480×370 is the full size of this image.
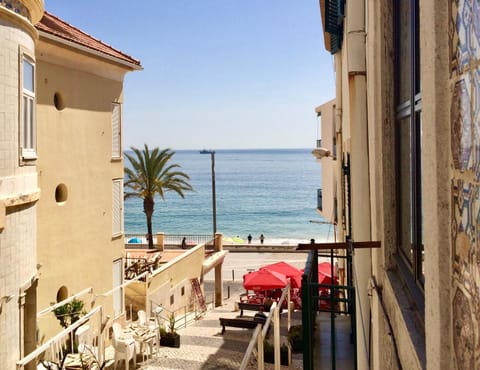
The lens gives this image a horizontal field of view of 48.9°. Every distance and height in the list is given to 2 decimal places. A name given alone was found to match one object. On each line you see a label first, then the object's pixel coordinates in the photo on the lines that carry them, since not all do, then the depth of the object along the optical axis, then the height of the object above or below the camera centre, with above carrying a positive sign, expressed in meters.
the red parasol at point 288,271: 27.00 -4.11
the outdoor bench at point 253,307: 22.94 -5.03
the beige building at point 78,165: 15.16 +0.95
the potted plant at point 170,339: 16.88 -4.67
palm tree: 39.84 +1.27
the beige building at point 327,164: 19.62 +1.20
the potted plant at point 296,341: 14.98 -4.24
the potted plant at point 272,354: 14.12 -4.40
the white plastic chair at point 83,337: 13.04 -3.65
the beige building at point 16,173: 8.78 +0.40
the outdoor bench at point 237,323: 18.81 -4.72
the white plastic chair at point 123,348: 13.55 -3.99
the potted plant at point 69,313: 15.16 -3.40
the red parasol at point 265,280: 25.73 -4.36
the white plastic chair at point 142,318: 17.22 -4.19
